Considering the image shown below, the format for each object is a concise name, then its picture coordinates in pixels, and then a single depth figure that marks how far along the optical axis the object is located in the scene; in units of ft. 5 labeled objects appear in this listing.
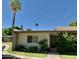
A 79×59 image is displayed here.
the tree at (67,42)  14.04
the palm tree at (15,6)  16.04
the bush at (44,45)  14.74
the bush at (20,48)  14.96
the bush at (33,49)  14.72
